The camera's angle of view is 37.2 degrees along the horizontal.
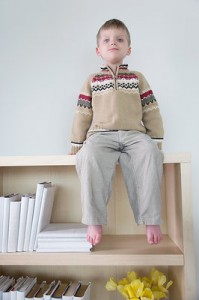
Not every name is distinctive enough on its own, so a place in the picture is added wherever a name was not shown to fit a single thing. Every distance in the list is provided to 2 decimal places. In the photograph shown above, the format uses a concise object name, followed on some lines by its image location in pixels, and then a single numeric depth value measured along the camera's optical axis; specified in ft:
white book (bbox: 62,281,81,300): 3.25
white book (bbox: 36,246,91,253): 3.26
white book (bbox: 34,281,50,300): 3.32
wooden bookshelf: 3.09
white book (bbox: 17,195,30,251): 3.34
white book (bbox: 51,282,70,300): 3.29
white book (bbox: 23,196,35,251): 3.35
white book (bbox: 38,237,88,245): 3.31
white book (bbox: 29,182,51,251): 3.36
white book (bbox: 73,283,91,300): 3.27
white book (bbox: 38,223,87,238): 3.32
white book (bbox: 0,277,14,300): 3.44
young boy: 2.96
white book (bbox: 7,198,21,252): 3.31
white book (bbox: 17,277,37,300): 3.33
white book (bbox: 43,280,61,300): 3.28
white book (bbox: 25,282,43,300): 3.34
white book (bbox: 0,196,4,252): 3.33
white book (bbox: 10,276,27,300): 3.34
